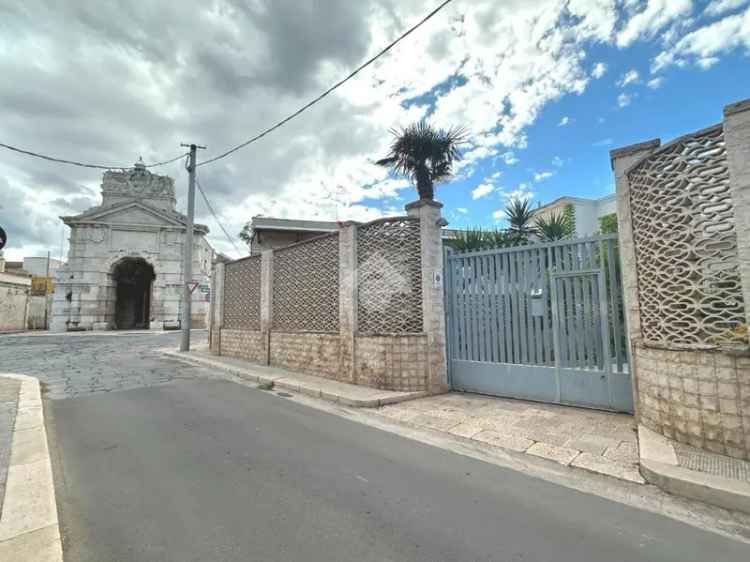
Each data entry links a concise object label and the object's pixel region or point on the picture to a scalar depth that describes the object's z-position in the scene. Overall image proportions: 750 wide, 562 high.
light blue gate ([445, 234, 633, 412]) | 5.02
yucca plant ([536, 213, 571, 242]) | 8.34
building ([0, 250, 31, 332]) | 26.03
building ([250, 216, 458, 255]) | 16.86
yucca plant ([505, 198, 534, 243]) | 10.33
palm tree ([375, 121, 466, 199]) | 11.43
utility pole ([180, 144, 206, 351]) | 12.81
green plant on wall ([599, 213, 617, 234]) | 15.40
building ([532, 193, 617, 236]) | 22.73
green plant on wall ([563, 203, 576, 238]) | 20.70
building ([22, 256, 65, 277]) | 44.97
